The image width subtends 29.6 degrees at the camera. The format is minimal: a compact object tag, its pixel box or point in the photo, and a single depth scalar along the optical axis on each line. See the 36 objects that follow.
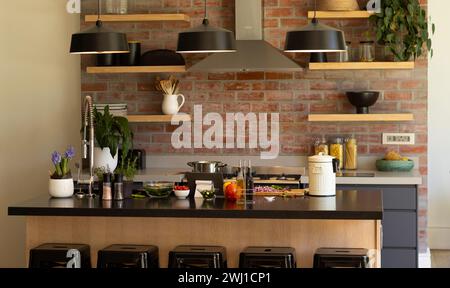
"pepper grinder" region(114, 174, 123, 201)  5.14
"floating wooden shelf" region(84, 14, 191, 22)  7.17
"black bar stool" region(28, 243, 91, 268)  4.79
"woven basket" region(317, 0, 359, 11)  7.04
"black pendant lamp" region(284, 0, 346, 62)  5.14
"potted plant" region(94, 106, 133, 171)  6.98
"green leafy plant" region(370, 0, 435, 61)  6.94
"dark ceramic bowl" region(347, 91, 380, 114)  7.07
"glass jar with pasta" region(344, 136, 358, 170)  7.20
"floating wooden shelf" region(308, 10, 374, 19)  7.02
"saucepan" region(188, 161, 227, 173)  5.98
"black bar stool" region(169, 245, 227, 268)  4.66
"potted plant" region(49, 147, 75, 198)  5.25
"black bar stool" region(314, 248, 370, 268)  4.58
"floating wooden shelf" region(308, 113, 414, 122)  7.04
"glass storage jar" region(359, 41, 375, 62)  7.09
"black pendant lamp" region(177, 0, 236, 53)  5.19
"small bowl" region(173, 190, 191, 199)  5.20
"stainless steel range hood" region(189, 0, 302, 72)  6.96
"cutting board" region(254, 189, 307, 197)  5.28
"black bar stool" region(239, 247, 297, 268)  4.62
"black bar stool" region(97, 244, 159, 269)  4.71
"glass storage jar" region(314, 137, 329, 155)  7.17
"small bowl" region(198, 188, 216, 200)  5.14
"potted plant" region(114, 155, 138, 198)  5.21
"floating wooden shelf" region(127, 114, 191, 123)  7.22
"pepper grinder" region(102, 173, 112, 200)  5.15
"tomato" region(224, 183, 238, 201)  5.08
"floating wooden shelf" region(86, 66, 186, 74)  7.22
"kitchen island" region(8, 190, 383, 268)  4.76
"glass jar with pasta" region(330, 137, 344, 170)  7.18
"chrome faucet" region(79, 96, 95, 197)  5.35
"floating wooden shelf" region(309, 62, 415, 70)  7.00
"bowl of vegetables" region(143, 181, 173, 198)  5.25
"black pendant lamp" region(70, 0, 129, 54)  5.17
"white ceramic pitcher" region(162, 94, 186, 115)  7.28
